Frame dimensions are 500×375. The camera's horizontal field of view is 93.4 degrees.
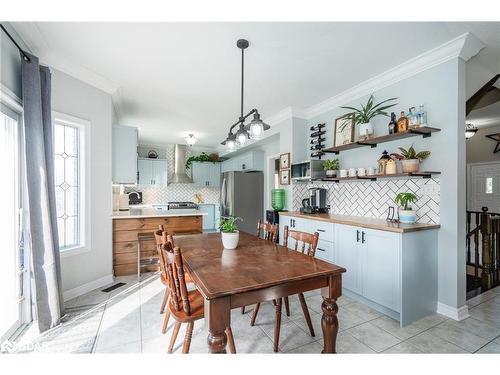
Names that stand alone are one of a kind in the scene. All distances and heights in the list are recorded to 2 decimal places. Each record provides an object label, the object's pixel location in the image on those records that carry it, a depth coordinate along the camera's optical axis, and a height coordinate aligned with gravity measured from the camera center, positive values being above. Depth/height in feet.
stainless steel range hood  21.65 +1.87
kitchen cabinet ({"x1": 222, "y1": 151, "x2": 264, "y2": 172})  18.66 +2.01
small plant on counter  7.83 -0.83
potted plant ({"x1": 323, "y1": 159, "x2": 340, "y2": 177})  11.17 +0.90
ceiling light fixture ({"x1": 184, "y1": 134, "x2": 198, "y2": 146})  18.10 +3.64
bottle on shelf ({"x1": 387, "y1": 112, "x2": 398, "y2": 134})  8.46 +2.18
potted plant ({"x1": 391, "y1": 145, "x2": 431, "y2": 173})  7.80 +0.91
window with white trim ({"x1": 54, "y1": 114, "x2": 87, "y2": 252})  8.63 +0.19
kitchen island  10.92 -2.22
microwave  11.64 +0.79
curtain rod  5.81 +3.52
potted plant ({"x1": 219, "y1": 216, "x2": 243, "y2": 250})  6.51 -1.38
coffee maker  11.54 -0.82
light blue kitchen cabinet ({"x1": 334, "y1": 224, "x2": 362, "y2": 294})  8.27 -2.50
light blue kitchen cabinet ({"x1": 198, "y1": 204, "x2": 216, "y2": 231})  22.58 -2.93
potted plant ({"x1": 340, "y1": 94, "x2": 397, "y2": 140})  9.21 +2.85
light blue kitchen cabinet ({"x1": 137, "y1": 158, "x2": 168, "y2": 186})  20.35 +1.28
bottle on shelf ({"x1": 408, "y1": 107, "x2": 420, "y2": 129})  7.87 +2.26
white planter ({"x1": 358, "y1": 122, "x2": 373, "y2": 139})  9.29 +2.20
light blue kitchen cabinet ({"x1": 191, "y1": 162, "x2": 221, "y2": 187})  22.91 +1.28
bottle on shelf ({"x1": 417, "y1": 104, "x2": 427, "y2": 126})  7.75 +2.25
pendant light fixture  6.73 +1.69
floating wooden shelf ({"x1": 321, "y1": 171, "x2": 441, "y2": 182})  7.61 +0.34
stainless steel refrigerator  18.20 -0.89
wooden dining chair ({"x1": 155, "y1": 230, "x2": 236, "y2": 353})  4.54 -2.40
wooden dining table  3.81 -1.75
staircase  9.83 -2.91
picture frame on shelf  10.21 +2.48
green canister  14.43 -0.81
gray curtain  6.49 -0.18
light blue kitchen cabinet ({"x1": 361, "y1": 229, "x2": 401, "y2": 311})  7.07 -2.59
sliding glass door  6.32 -1.26
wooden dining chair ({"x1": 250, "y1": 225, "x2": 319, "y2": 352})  5.79 -3.02
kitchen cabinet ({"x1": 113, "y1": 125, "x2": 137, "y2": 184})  11.10 +1.53
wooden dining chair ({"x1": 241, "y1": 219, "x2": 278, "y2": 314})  7.88 -1.60
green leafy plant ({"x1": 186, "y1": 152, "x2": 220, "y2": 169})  23.12 +2.78
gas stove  21.20 -1.74
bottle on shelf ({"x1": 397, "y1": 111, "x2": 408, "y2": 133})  8.13 +2.15
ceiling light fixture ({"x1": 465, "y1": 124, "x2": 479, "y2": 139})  12.66 +2.92
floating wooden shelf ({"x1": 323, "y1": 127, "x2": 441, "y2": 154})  7.66 +1.76
